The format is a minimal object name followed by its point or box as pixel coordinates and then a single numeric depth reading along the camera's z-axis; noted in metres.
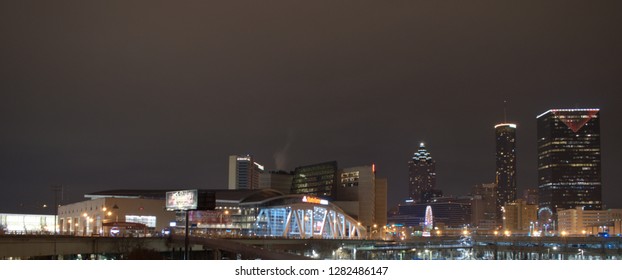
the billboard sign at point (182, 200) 89.81
